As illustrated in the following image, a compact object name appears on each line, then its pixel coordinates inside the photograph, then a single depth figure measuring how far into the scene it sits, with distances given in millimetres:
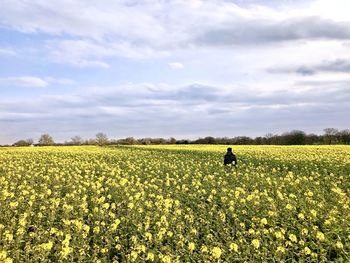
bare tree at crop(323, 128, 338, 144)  81125
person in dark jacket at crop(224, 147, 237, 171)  22872
